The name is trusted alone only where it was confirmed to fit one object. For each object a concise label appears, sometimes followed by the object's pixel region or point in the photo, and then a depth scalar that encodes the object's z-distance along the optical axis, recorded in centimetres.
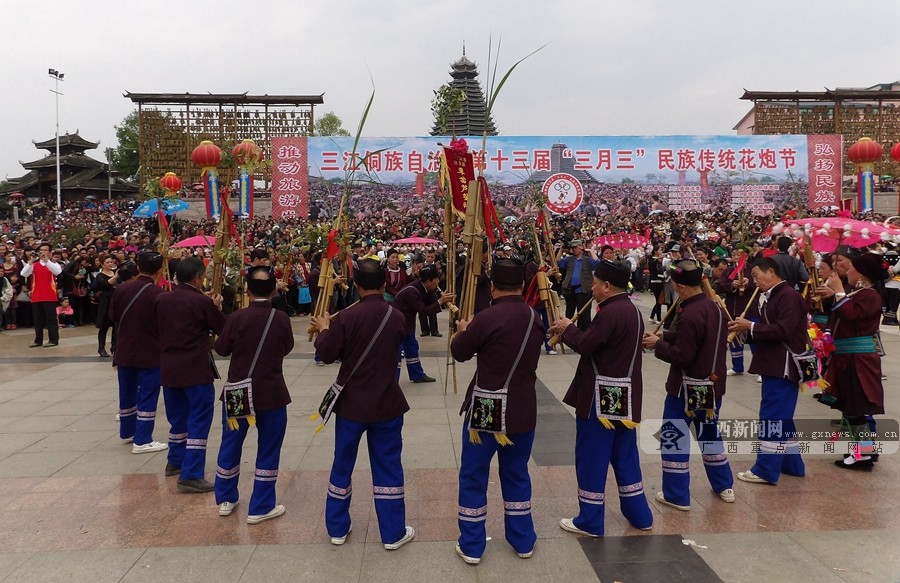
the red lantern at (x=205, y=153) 1435
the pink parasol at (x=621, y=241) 798
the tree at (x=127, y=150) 4425
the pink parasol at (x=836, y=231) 436
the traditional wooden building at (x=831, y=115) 2392
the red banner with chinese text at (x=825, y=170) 2133
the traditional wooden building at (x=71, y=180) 4038
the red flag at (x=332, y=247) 401
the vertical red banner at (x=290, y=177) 2047
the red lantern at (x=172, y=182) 1606
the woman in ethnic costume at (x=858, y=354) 411
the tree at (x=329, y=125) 4842
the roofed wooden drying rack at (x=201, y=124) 2283
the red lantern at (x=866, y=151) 1717
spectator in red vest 908
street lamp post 3216
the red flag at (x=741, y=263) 602
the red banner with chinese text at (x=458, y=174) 485
